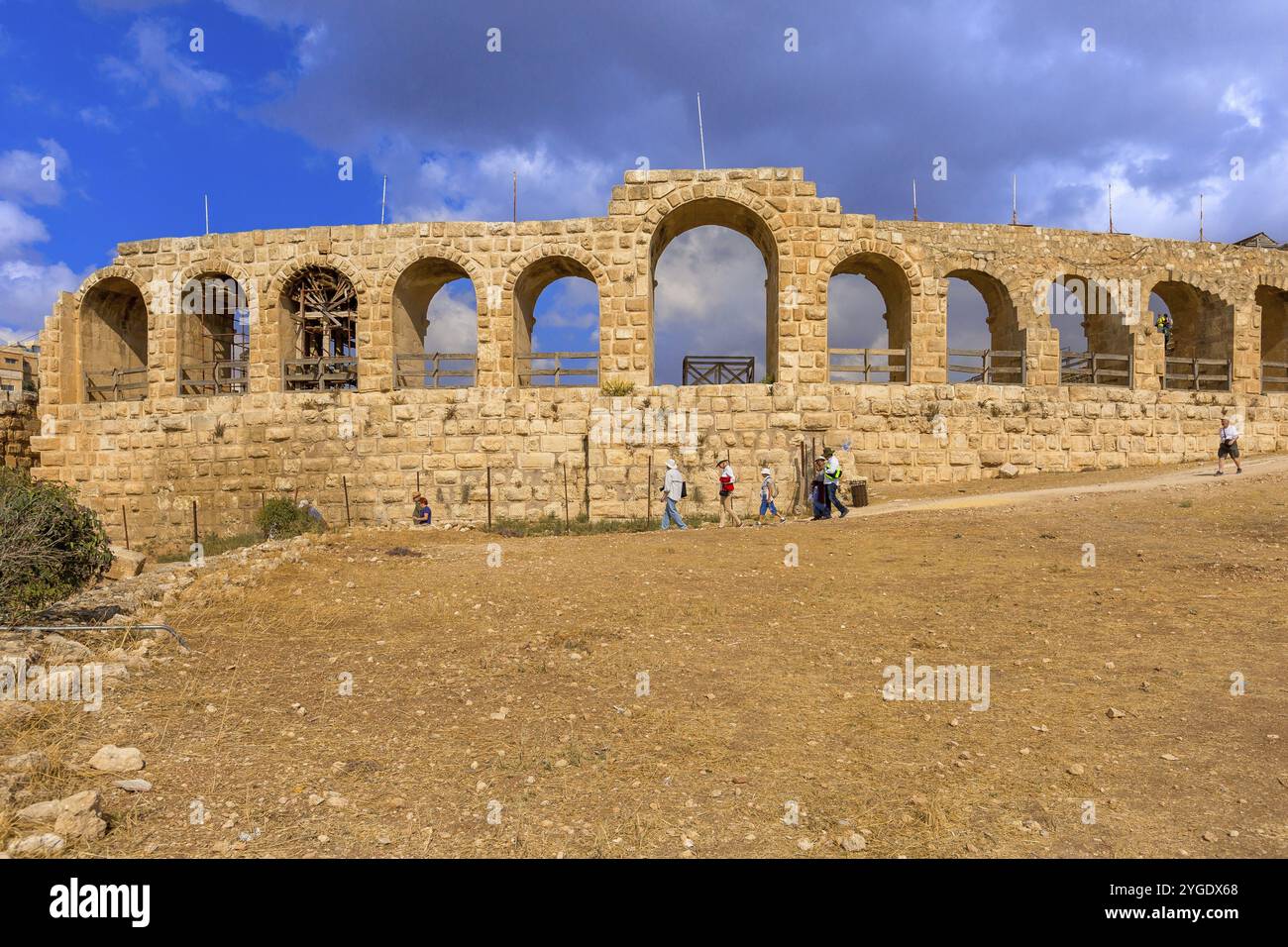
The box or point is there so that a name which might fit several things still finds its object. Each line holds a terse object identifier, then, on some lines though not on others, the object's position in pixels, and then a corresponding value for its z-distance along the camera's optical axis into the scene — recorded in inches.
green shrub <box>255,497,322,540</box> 609.3
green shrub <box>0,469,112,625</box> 250.4
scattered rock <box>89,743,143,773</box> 162.2
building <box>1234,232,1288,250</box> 917.2
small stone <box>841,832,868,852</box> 135.5
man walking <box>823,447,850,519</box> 570.9
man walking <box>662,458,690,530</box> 569.3
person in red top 598.2
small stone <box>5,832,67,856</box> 125.6
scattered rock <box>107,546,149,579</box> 463.6
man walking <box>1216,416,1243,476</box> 594.5
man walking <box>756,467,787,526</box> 601.9
